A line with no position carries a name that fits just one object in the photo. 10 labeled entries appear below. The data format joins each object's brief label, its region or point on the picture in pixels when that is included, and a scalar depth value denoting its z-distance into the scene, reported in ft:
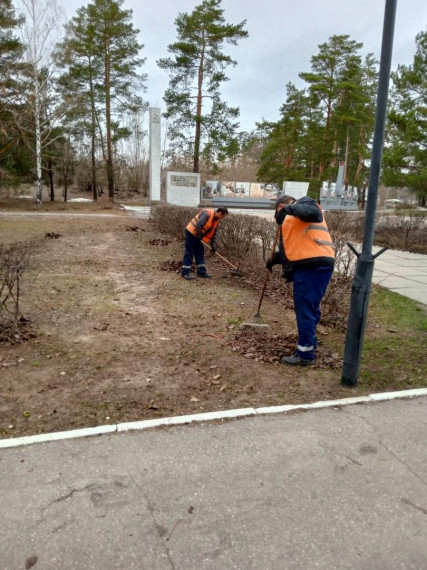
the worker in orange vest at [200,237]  24.75
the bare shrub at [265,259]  18.29
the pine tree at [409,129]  45.62
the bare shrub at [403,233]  42.16
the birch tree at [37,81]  79.11
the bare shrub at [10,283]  14.03
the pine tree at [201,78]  86.63
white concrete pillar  92.02
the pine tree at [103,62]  92.79
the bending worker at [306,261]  12.65
